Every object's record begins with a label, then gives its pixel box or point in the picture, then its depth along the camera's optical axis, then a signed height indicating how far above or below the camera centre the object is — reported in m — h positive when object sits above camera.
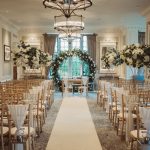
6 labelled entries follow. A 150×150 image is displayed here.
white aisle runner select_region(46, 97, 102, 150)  4.05 -1.45
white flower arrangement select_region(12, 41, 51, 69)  7.31 +0.44
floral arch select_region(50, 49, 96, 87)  11.48 +0.46
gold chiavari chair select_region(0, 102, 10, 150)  3.25 -0.98
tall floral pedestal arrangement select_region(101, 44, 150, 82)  5.88 +0.37
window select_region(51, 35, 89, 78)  12.35 +0.49
